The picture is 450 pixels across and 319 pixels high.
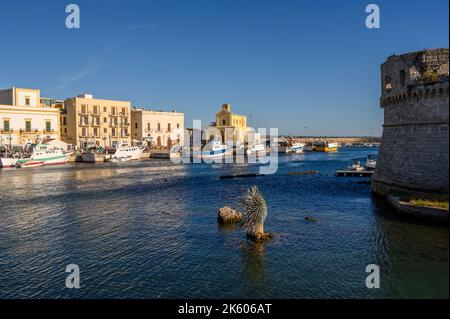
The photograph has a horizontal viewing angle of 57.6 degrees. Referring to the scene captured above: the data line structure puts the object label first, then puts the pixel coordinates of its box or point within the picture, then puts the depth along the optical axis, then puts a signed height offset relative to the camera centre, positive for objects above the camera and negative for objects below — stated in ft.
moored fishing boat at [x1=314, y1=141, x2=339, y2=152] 427.29 +0.34
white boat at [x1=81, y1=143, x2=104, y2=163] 230.68 -3.56
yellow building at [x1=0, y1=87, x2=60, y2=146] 215.72 +17.97
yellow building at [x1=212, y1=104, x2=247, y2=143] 354.33 +20.67
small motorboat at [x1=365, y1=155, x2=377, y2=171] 153.98 -6.96
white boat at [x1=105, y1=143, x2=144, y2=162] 237.45 -2.62
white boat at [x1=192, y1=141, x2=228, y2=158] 267.80 -1.59
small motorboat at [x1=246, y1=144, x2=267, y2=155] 321.77 -1.53
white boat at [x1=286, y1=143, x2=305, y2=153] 384.51 -0.40
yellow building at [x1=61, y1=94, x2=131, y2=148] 250.78 +18.22
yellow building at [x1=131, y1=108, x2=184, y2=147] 284.82 +16.07
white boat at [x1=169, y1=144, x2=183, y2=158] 263.90 -1.42
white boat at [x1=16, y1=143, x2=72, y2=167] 198.08 -2.90
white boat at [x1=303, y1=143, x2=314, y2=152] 440.86 -0.55
